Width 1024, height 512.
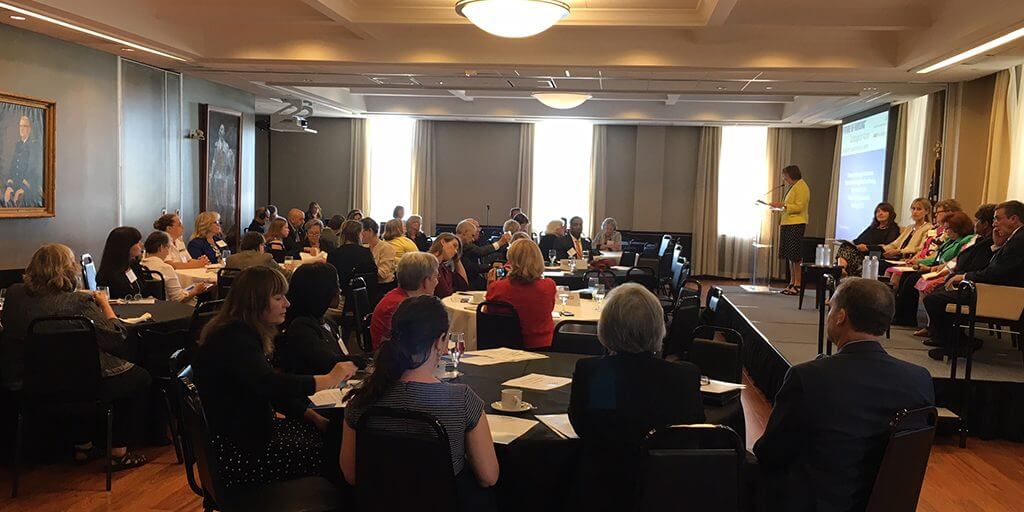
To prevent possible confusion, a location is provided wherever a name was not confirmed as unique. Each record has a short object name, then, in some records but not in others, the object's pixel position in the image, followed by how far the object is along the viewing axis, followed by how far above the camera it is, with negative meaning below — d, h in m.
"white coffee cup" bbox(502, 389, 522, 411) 3.34 -0.83
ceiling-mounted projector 13.95 +1.09
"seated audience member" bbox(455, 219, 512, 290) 8.67 -0.69
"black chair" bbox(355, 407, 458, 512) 2.47 -0.82
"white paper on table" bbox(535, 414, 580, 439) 3.05 -0.86
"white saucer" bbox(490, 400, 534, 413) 3.33 -0.85
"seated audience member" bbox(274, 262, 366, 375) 3.69 -0.64
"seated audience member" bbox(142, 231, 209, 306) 6.91 -0.88
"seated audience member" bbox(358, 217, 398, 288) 8.24 -0.74
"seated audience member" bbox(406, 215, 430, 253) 10.94 -0.58
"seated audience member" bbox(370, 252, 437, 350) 4.86 -0.56
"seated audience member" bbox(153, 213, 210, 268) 8.35 -0.65
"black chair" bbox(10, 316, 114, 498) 4.36 -1.06
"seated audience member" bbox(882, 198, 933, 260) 9.54 -0.31
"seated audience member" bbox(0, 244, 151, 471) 4.56 -0.75
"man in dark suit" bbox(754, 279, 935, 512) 2.79 -0.72
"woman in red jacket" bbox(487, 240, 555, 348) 5.32 -0.65
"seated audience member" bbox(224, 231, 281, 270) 7.15 -0.65
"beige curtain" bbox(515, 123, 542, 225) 17.17 +0.54
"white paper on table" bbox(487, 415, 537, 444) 2.99 -0.87
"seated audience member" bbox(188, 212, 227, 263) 8.82 -0.62
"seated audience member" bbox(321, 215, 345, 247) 10.52 -0.62
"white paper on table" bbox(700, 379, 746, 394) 3.61 -0.82
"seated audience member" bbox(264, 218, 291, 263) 9.20 -0.62
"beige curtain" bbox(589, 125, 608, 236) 17.08 +0.37
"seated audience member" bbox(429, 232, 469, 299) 7.24 -0.66
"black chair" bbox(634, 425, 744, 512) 2.49 -0.83
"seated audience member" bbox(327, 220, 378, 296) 7.99 -0.71
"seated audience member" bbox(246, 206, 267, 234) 12.71 -0.61
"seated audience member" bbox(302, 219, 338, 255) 10.28 -0.69
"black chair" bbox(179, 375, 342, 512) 2.84 -1.14
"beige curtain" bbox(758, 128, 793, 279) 16.56 +0.62
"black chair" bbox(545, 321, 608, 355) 5.12 -0.91
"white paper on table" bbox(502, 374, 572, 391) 3.72 -0.85
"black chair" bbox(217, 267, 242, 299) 6.92 -0.83
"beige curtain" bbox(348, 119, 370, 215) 17.31 +0.39
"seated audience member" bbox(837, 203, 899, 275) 9.91 -0.40
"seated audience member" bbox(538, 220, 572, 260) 10.96 -0.66
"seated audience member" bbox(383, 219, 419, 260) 8.70 -0.53
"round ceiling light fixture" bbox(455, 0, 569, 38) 6.18 +1.33
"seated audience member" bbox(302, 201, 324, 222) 13.50 -0.44
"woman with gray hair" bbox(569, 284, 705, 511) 2.78 -0.70
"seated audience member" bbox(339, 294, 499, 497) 2.54 -0.63
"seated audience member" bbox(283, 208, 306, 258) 11.59 -0.67
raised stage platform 6.30 -1.32
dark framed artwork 11.38 +0.21
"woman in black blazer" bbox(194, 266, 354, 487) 3.21 -0.81
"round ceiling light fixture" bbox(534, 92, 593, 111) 11.85 +1.35
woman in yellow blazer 11.95 -0.25
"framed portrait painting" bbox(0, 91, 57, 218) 7.61 +0.15
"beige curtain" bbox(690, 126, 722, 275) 16.92 -0.10
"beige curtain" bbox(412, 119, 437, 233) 17.28 +0.28
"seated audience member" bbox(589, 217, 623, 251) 13.09 -0.66
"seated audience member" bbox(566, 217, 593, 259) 10.84 -0.64
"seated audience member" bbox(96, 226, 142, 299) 6.28 -0.66
